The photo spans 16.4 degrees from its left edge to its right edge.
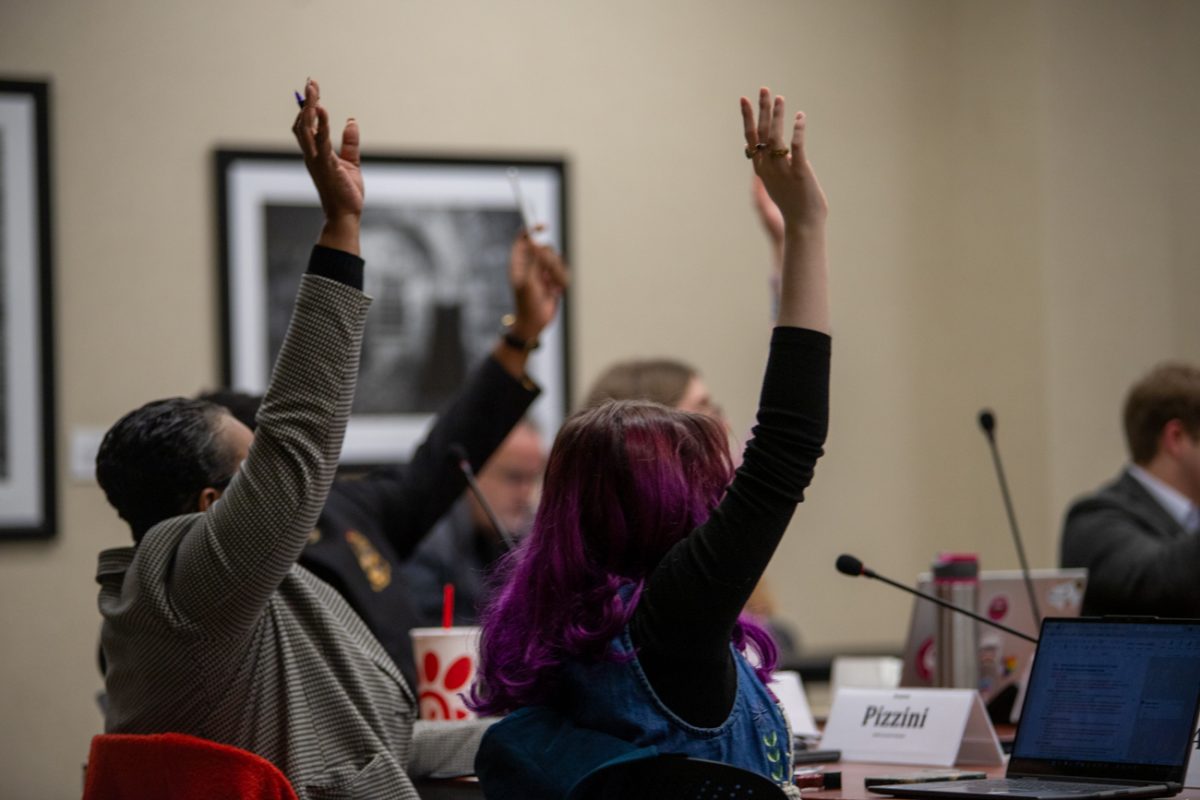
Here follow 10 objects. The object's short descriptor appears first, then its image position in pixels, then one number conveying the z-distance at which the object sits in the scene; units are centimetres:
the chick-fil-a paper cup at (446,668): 589
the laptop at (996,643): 625
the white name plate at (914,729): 579
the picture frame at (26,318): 815
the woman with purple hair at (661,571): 502
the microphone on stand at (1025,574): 627
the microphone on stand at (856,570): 571
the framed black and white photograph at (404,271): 861
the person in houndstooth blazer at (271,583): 530
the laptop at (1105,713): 529
